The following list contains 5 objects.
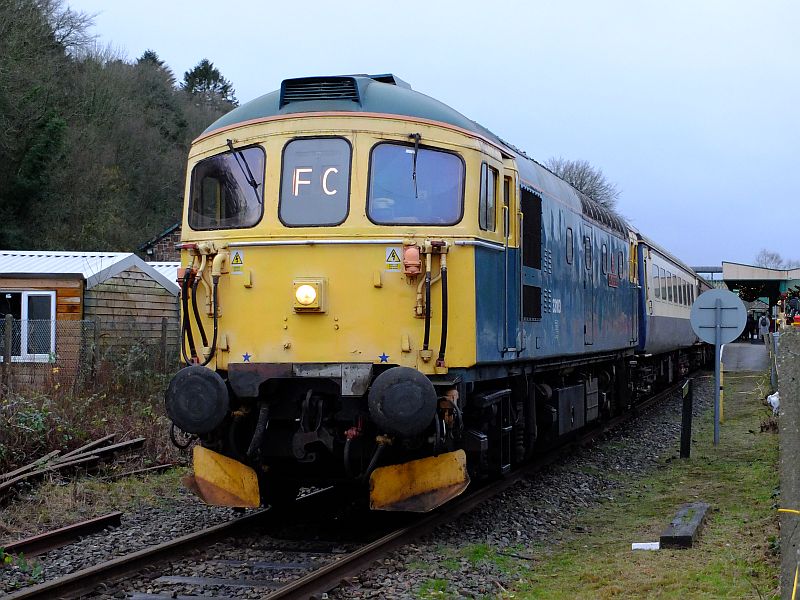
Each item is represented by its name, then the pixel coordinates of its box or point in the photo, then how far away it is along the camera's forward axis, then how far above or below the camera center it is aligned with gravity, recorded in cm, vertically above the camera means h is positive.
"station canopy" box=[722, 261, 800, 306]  4678 +336
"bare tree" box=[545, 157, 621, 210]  7169 +1237
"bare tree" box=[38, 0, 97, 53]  4003 +1331
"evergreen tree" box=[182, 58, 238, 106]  7094 +1935
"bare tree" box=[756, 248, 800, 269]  12875 +1143
